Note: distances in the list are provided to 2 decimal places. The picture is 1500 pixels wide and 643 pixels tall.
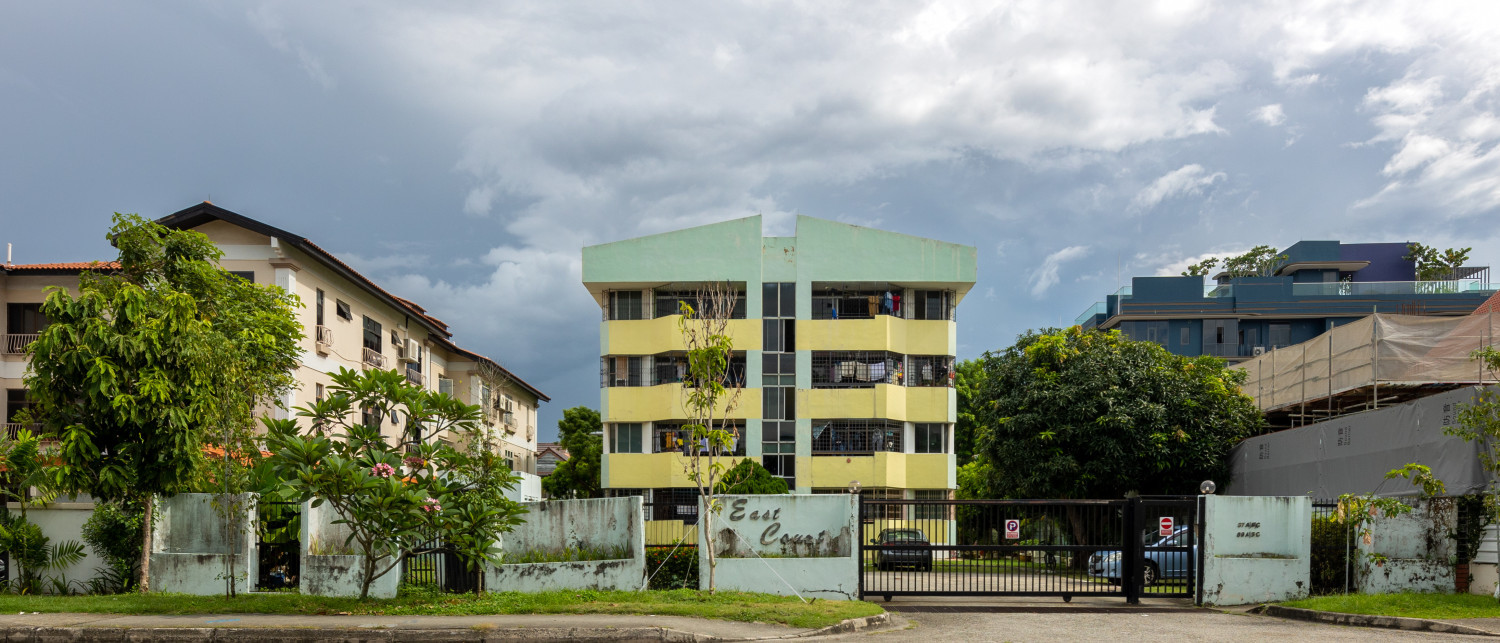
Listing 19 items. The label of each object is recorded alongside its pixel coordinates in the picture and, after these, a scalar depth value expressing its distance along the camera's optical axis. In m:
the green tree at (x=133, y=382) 15.97
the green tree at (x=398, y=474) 13.55
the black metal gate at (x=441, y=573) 17.00
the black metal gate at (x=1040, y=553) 17.67
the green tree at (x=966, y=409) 57.47
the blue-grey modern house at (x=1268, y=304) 62.97
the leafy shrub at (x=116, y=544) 17.44
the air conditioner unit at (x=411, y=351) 45.31
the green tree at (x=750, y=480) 30.45
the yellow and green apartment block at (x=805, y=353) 39.03
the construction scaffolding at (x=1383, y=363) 23.39
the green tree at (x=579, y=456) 63.94
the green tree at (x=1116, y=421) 29.50
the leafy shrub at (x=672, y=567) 17.41
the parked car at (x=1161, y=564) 18.20
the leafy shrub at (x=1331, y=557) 18.02
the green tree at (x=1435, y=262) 68.06
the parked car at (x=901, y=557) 17.52
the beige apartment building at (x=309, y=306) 32.47
